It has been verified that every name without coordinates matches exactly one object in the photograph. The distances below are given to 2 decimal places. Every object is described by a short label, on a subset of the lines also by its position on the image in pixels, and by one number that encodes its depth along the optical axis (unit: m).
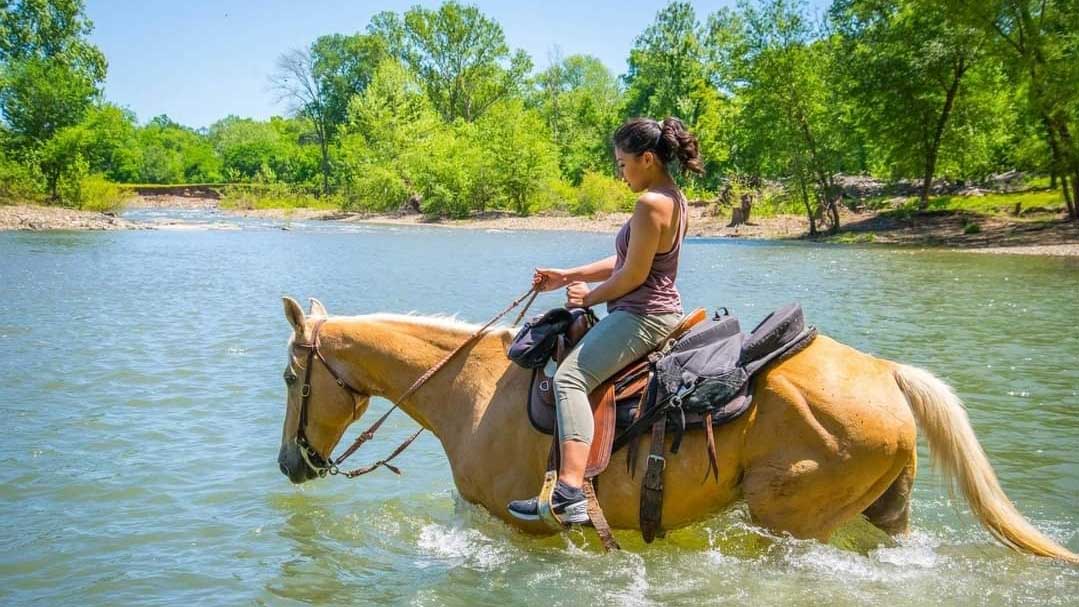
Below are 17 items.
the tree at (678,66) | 72.00
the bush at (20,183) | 49.72
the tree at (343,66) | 94.81
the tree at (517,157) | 60.22
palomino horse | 4.50
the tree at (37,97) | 52.81
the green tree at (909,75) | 35.88
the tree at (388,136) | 66.88
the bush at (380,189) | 66.44
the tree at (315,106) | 89.69
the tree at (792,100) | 41.09
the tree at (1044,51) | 29.22
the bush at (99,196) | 53.12
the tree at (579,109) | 77.81
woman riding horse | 4.61
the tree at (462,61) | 86.38
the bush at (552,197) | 60.62
